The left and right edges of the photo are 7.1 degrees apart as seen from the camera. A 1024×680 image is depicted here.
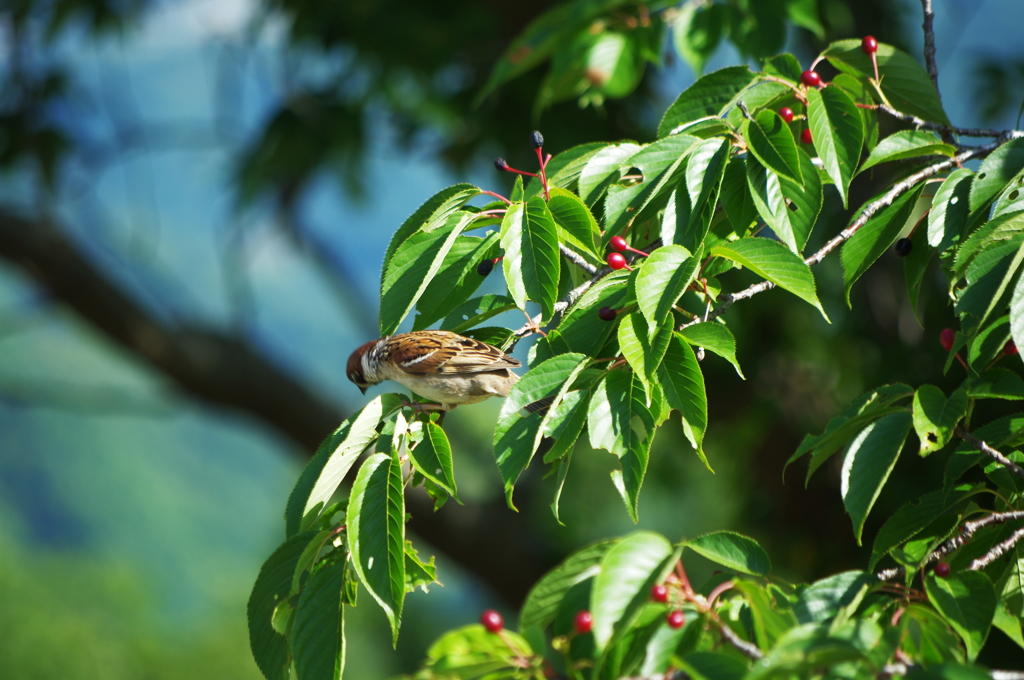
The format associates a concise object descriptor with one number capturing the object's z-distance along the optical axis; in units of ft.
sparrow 15.57
